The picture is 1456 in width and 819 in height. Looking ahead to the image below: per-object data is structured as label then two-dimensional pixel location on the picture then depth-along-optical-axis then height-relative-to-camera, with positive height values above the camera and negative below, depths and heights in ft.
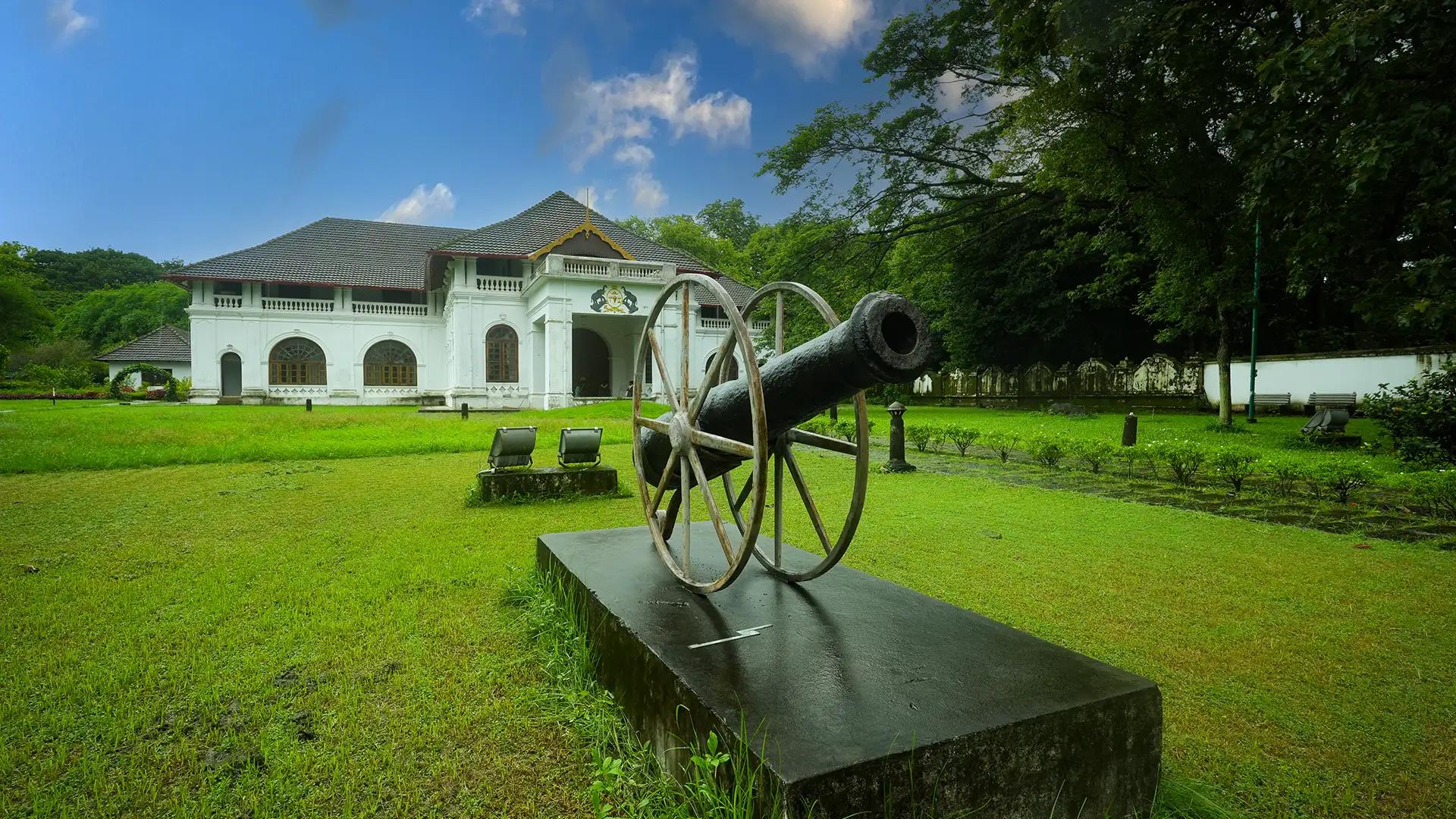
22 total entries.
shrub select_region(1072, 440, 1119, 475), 28.98 -2.54
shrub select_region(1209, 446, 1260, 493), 23.68 -2.46
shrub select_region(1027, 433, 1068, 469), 31.48 -2.63
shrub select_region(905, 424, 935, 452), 39.32 -2.52
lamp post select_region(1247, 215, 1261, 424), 53.21 +4.21
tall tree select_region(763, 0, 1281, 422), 23.43 +14.85
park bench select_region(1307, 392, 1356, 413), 51.75 -0.41
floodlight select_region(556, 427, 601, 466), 25.25 -2.12
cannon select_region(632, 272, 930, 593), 6.45 -0.25
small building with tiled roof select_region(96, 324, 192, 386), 125.49 +5.91
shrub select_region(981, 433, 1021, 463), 34.76 -2.76
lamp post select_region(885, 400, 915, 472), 31.78 -2.20
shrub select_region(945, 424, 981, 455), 36.55 -2.36
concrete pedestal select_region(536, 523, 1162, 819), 5.10 -2.69
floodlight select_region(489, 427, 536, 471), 24.25 -2.05
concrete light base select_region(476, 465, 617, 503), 23.29 -3.29
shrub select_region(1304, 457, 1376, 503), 21.75 -2.64
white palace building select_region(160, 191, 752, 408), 79.97 +9.42
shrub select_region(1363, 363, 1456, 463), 26.71 -0.91
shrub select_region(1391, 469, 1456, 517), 19.84 -2.74
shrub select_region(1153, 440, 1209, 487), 25.80 -2.40
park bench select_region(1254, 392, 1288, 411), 59.72 -0.49
